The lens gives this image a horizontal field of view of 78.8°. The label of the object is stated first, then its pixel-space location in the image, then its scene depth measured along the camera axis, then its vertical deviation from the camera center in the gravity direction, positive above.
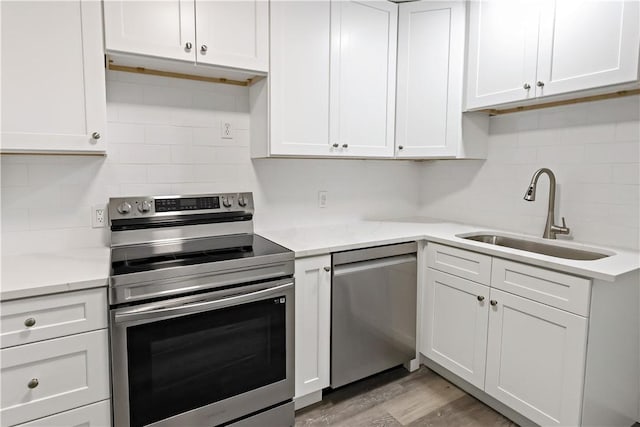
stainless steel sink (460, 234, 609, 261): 2.03 -0.38
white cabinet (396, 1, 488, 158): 2.42 +0.60
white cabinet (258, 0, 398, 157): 2.11 +0.56
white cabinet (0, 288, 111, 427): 1.35 -0.67
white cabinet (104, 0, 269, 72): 1.71 +0.68
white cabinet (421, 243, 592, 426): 1.66 -0.74
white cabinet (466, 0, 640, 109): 1.75 +0.67
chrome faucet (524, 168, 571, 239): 2.15 -0.19
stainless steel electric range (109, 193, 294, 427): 1.52 -0.61
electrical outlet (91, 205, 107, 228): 1.97 -0.21
